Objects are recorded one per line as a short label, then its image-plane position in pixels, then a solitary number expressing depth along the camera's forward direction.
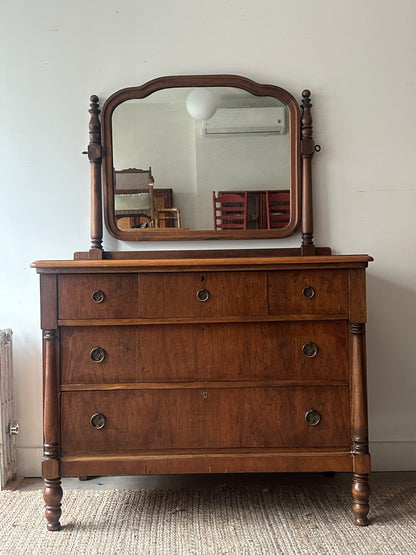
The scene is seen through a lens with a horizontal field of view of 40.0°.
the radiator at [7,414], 2.67
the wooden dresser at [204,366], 2.20
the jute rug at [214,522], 2.07
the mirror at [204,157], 2.75
